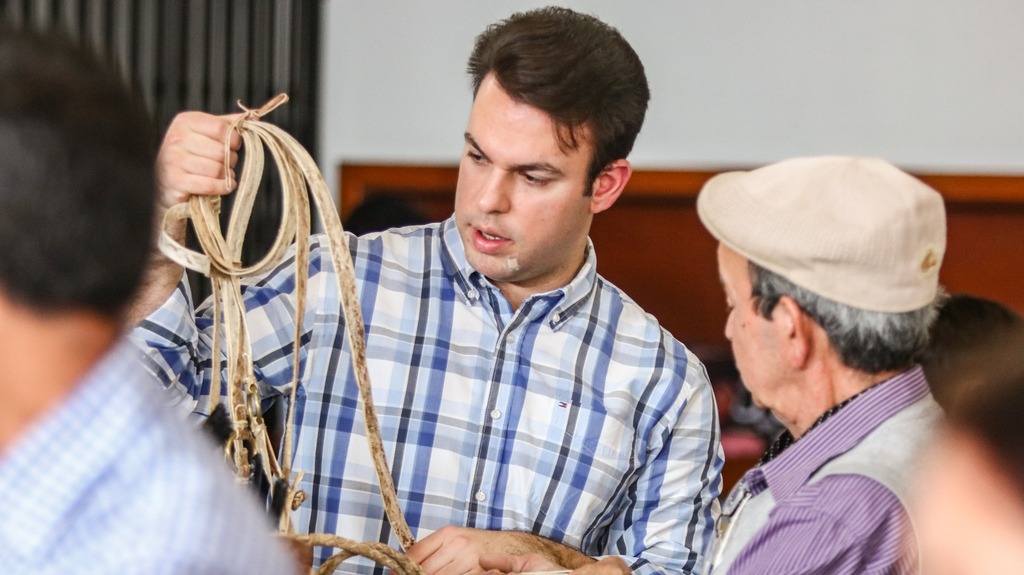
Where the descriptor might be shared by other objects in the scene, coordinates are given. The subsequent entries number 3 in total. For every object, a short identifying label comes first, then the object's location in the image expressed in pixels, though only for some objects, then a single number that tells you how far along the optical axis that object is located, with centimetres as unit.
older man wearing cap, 221
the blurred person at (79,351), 143
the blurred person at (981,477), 195
